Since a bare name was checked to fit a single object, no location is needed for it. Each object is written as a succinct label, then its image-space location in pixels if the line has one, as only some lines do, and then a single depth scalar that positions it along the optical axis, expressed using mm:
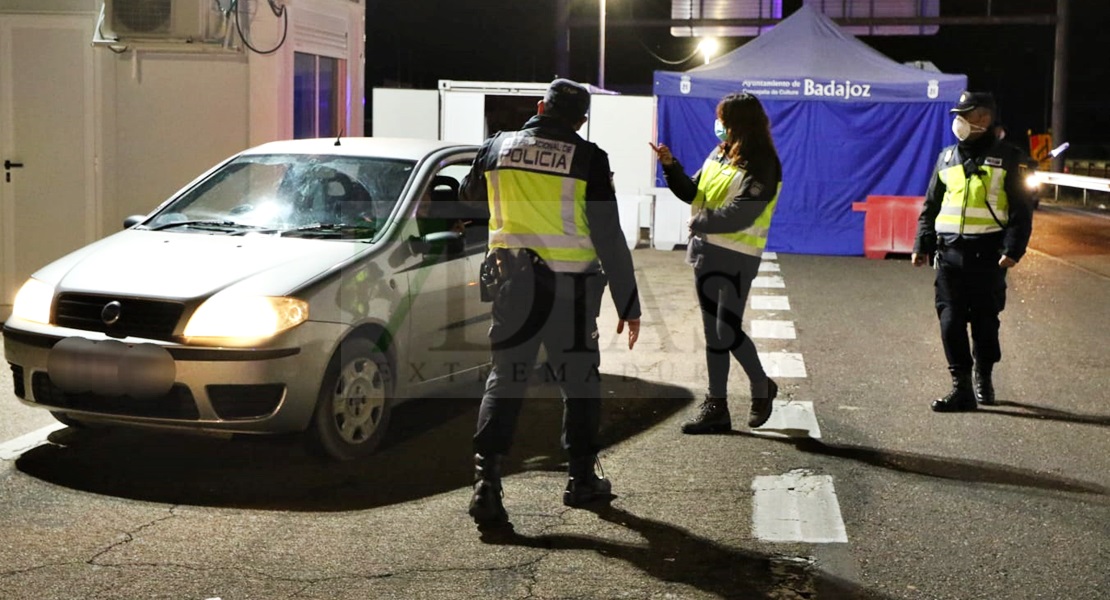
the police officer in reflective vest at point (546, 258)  5852
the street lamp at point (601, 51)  30853
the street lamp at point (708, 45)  44909
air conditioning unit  10570
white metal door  10695
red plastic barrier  18734
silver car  6258
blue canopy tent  19156
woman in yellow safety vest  7297
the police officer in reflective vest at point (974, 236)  8203
